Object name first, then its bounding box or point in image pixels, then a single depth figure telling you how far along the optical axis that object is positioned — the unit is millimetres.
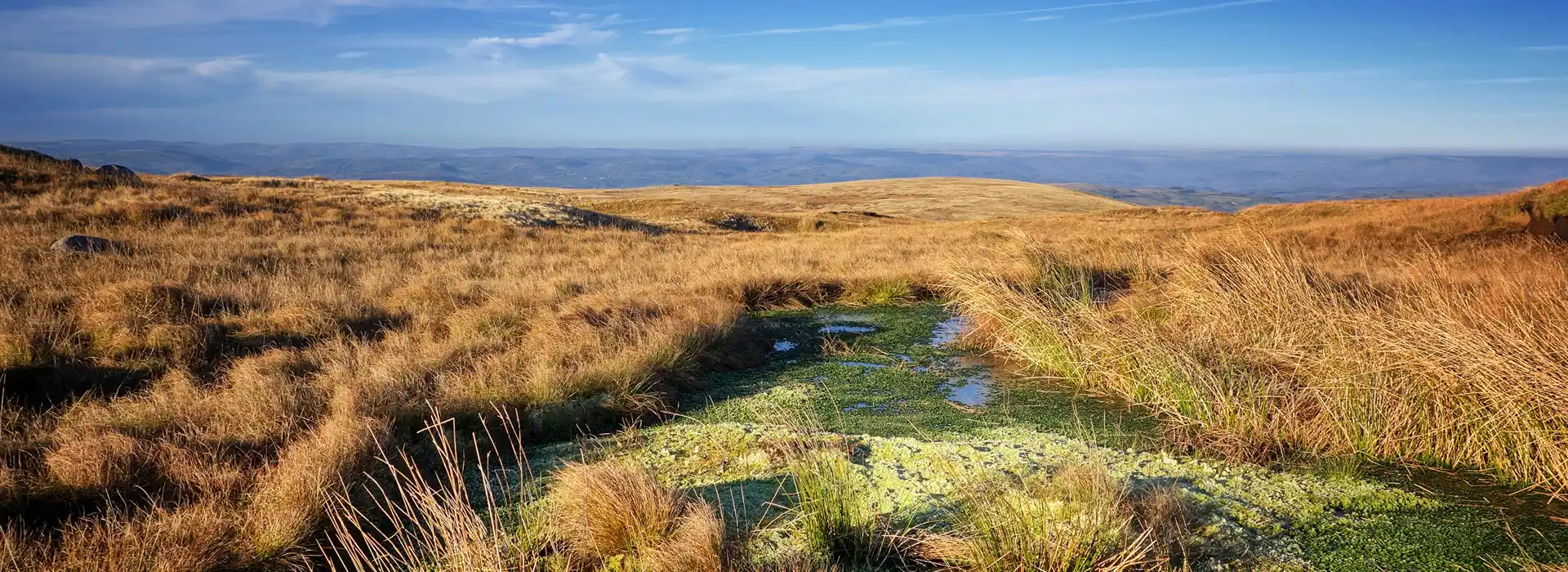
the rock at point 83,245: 10195
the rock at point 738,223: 27875
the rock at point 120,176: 19281
